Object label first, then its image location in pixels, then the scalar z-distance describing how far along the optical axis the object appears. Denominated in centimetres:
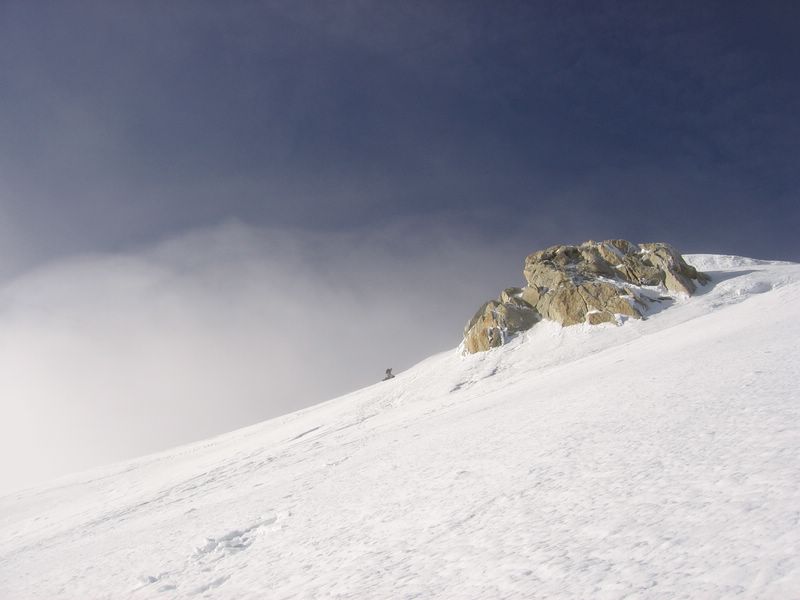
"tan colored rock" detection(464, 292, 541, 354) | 4367
